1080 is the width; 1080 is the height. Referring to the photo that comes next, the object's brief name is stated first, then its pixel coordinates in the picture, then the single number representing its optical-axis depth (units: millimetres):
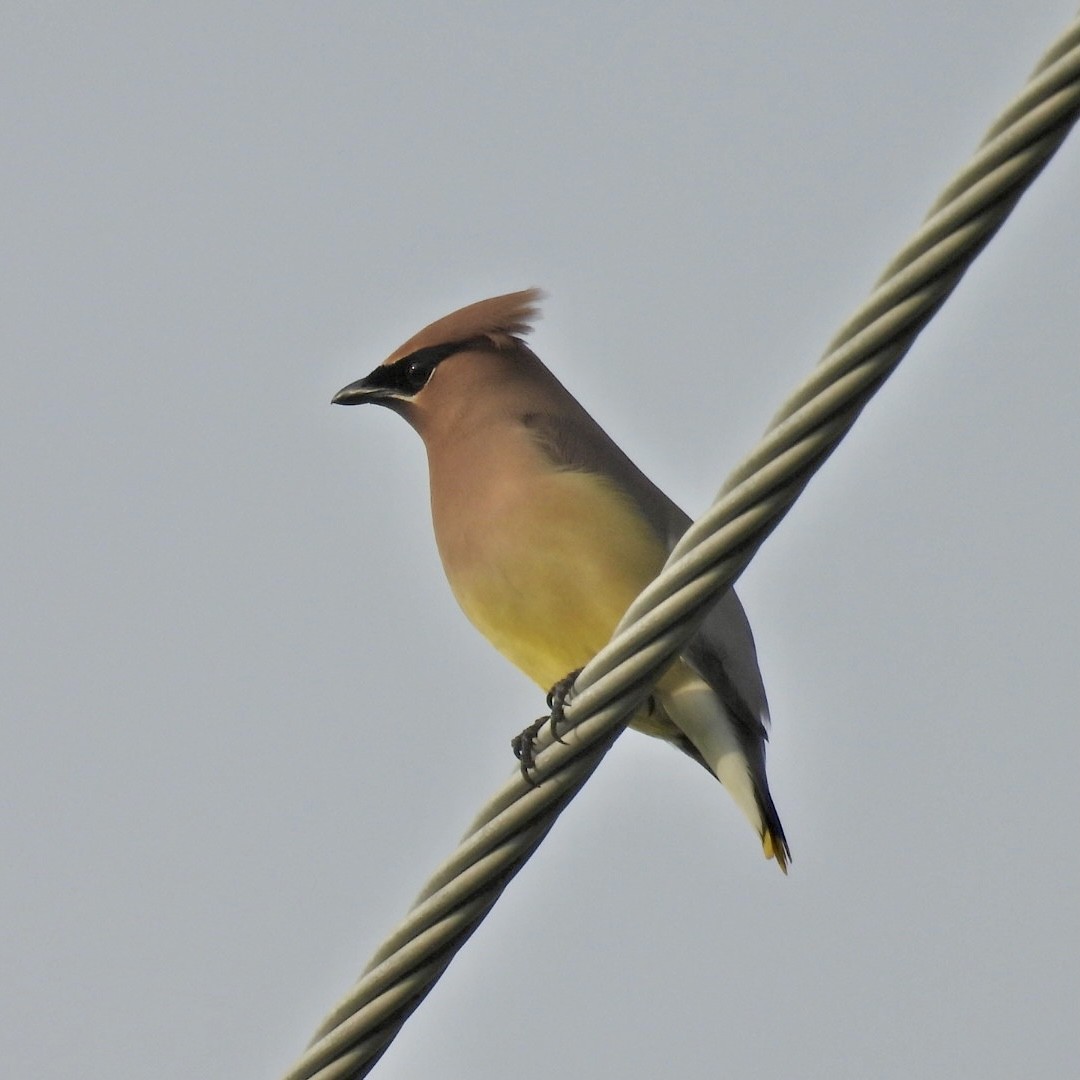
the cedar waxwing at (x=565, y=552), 10031
